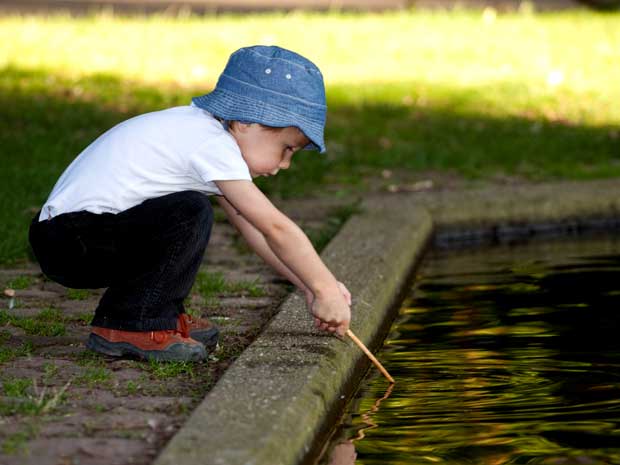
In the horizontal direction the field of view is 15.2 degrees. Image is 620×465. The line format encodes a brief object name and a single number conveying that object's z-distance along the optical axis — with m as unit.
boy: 6.45
